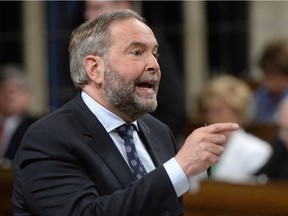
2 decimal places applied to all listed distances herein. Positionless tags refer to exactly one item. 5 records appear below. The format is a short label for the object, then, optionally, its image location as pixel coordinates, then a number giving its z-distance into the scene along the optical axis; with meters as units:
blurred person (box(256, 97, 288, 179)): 10.97
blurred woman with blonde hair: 11.78
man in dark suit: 5.98
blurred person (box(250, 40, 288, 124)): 13.19
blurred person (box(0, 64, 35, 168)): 14.28
